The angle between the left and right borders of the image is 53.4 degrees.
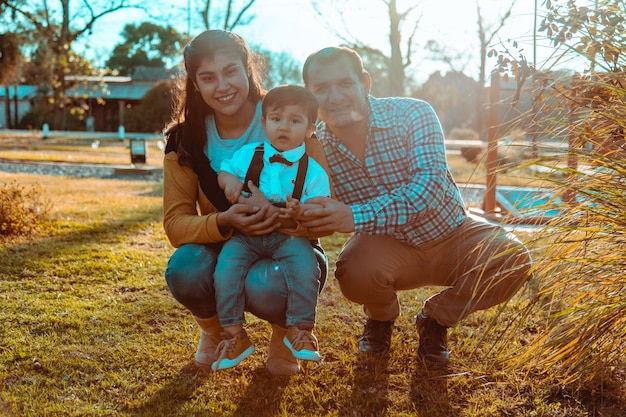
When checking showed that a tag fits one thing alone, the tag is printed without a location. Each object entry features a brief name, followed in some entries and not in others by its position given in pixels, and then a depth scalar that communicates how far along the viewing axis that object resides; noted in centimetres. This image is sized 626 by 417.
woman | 254
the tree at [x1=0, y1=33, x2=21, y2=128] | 1403
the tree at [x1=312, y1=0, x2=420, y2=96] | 1229
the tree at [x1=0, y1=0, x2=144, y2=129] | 1138
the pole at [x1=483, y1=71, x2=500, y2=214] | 724
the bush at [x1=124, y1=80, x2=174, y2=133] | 3178
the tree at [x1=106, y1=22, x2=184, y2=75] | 5034
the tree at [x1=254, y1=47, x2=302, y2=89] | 4744
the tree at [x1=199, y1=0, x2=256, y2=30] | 1897
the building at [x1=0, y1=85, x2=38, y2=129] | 4072
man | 276
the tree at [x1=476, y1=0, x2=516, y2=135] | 2063
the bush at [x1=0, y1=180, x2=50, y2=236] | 545
